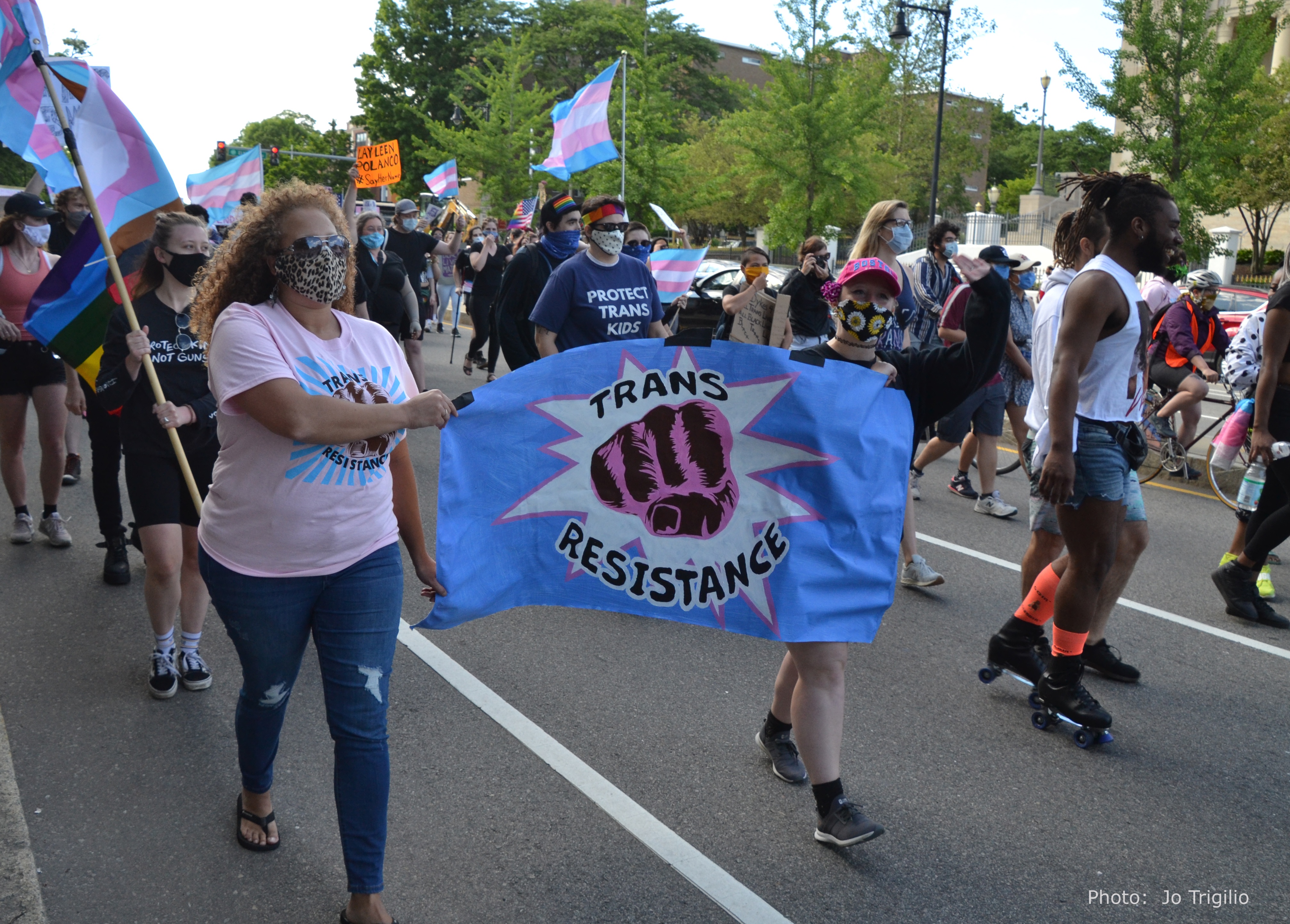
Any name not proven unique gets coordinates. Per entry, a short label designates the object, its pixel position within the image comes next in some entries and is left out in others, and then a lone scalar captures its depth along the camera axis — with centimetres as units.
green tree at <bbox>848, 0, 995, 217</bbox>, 3978
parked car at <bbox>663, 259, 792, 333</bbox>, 1480
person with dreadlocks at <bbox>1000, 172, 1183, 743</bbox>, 392
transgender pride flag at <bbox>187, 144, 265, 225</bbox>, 1138
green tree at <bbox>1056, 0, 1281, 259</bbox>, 2189
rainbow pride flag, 432
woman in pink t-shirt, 271
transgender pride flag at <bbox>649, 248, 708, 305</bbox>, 1073
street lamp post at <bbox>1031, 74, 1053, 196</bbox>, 4959
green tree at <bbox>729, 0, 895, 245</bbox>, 2662
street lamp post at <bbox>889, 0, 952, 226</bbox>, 2678
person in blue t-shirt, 570
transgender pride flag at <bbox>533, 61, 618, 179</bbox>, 1241
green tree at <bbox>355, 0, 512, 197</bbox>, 6203
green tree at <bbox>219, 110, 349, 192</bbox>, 7544
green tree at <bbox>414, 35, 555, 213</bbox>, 3706
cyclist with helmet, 893
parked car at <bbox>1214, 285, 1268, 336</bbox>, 1898
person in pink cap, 322
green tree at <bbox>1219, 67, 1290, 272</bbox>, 2862
